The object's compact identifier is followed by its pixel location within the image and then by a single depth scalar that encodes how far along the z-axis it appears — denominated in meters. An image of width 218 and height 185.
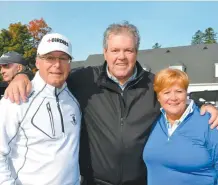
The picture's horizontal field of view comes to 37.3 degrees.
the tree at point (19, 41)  45.66
